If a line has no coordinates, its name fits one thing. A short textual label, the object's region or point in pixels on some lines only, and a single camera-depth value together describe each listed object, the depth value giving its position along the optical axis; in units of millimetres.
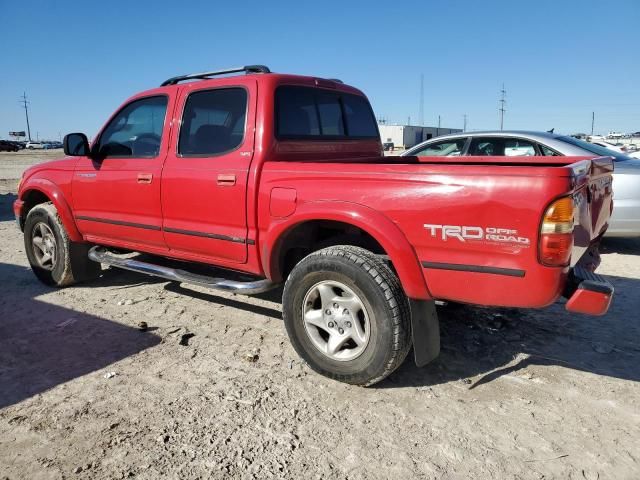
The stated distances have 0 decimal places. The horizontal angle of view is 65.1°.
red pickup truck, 2525
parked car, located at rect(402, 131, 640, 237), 5883
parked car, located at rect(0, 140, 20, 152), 56872
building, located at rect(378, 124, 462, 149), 65438
